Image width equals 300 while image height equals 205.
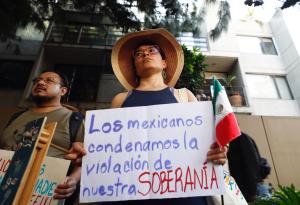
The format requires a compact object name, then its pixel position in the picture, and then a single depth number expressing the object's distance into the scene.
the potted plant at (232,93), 10.02
